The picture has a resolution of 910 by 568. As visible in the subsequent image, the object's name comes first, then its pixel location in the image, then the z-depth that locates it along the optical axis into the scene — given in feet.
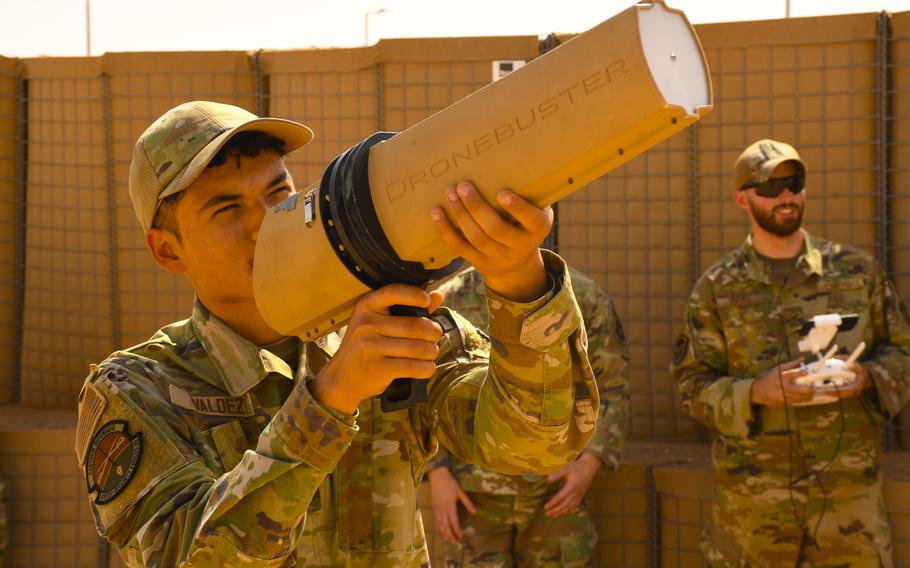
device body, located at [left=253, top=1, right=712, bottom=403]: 5.32
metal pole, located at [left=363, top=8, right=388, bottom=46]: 41.16
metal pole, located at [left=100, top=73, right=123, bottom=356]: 20.44
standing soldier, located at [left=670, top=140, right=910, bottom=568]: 15.44
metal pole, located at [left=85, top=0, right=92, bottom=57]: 35.35
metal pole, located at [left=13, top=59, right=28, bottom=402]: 21.21
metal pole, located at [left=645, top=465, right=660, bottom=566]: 17.69
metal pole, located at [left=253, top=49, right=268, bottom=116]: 20.10
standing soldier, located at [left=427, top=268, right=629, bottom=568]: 16.15
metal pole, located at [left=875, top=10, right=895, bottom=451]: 17.98
